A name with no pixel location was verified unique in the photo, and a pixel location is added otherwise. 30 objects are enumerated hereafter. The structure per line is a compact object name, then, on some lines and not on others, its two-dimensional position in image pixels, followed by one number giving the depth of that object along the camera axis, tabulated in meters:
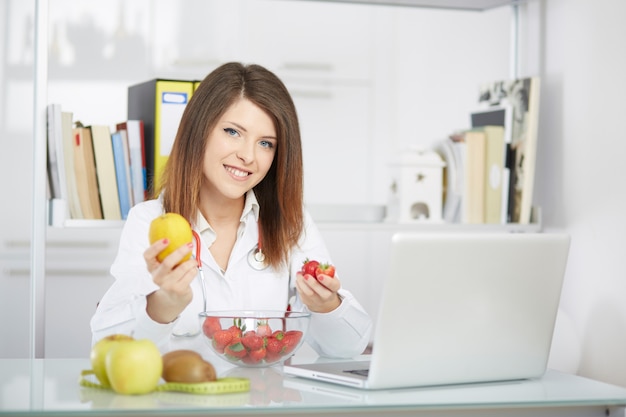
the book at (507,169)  2.67
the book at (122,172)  2.35
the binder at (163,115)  2.32
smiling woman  1.89
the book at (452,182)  2.70
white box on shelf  2.70
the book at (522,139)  2.57
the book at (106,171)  2.33
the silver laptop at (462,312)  1.33
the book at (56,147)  2.26
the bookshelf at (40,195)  2.21
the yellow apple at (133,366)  1.22
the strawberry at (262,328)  1.49
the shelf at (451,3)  2.66
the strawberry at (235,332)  1.48
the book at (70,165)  2.28
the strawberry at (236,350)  1.48
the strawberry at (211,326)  1.48
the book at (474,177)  2.65
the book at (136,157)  2.35
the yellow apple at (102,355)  1.27
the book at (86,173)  2.32
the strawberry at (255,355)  1.50
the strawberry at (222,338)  1.47
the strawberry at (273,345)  1.49
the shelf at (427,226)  2.50
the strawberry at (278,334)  1.49
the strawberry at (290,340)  1.50
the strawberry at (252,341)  1.48
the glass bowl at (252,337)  1.48
